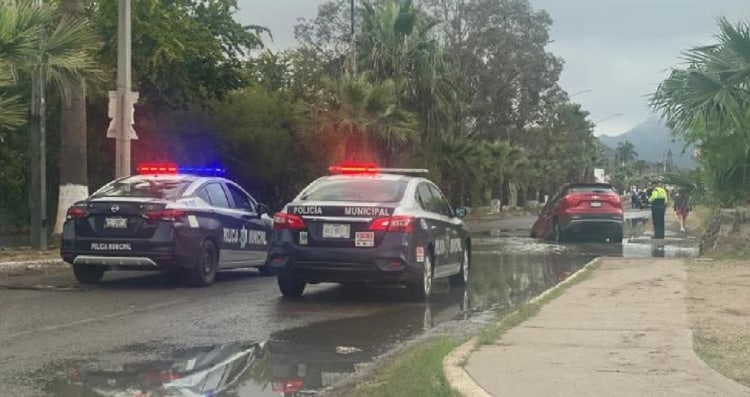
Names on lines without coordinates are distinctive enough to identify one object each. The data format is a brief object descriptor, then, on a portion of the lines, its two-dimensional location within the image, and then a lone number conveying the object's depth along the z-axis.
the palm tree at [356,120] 29.28
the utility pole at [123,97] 17.14
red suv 23.44
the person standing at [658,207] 25.34
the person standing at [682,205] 20.86
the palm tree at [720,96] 15.69
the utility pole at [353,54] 32.41
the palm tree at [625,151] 174.00
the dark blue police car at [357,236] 10.99
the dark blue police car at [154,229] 12.13
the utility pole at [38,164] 16.50
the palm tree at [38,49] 13.70
